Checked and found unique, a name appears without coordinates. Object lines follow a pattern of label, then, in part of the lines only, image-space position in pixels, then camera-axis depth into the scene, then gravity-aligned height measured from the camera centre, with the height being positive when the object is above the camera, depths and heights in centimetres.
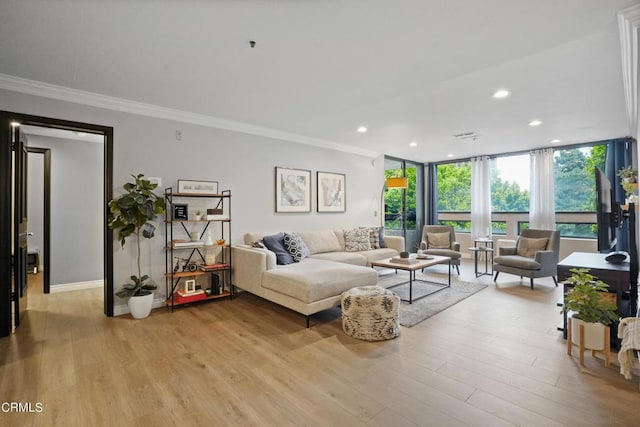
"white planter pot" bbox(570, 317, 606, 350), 227 -94
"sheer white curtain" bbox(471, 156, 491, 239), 705 +40
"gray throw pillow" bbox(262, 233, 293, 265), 402 -47
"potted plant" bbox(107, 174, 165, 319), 331 -4
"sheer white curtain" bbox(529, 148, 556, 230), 611 +44
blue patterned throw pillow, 421 -47
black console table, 256 -60
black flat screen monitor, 259 +1
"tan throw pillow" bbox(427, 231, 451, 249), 604 -55
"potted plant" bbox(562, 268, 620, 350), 227 -75
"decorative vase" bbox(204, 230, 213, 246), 396 -35
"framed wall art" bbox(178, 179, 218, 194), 395 +38
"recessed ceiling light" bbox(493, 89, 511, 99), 332 +137
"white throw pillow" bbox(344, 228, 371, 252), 542 -48
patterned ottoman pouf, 279 -96
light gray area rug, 345 -114
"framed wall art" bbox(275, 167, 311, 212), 500 +42
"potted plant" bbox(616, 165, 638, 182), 406 +55
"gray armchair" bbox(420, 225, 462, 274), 567 -57
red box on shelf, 372 -106
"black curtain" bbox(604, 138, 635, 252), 533 +91
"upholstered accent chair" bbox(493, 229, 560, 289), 456 -70
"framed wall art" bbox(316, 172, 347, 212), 566 +44
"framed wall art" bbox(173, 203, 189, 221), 381 +4
